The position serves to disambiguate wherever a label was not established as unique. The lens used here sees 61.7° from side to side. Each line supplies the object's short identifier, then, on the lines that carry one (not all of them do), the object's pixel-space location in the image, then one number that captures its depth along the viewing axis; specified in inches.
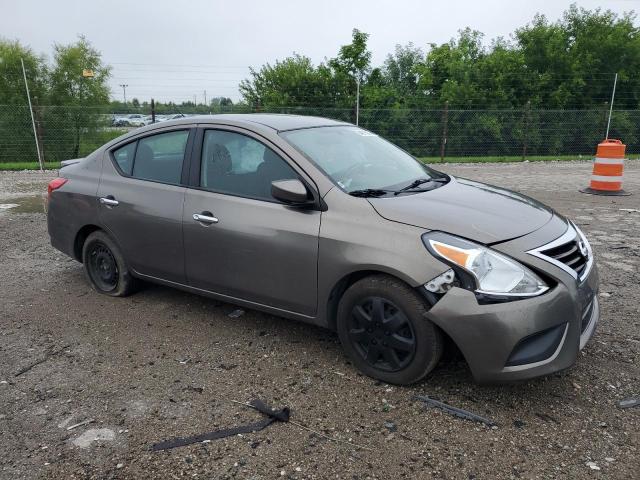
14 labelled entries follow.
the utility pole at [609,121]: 780.1
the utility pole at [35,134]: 633.6
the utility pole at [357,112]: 713.0
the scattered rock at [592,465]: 99.0
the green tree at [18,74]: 975.6
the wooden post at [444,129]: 705.0
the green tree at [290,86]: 842.2
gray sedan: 112.2
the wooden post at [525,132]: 745.0
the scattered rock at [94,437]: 109.2
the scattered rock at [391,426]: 111.8
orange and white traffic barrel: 396.8
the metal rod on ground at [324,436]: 106.9
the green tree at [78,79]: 1010.1
